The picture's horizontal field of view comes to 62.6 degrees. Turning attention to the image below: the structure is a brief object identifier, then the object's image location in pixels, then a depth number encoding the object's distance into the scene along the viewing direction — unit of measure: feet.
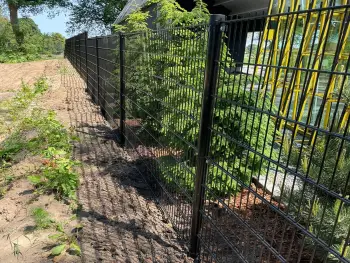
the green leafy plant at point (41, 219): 8.48
